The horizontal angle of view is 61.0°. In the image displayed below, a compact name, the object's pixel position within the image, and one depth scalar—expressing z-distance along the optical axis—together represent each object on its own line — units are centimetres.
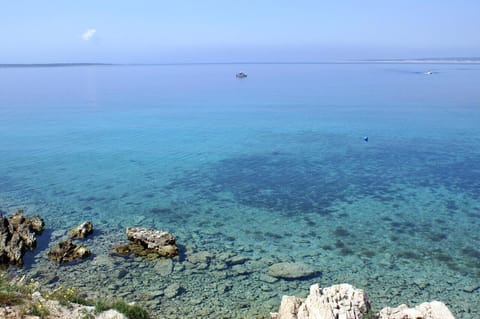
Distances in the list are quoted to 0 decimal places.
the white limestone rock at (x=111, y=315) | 1150
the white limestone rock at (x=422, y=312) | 1191
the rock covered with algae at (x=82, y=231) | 2153
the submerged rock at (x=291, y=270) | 1798
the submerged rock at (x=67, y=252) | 1902
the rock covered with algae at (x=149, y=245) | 1964
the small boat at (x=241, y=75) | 15899
